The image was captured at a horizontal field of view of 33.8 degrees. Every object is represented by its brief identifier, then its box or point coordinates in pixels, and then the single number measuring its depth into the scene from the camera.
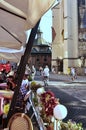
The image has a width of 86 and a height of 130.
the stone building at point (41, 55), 37.39
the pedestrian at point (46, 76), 10.65
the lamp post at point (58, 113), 1.72
